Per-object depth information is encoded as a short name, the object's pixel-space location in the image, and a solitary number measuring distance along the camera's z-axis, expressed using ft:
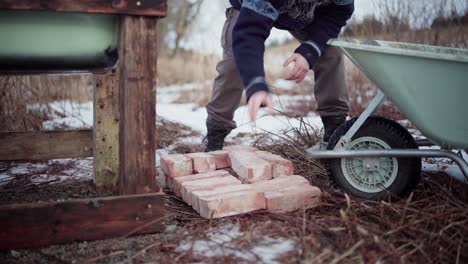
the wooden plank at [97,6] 4.62
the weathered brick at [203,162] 7.55
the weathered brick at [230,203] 5.90
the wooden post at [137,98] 5.17
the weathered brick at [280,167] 7.21
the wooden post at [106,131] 7.01
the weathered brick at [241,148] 8.25
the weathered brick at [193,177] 7.11
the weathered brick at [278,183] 6.50
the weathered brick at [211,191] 6.19
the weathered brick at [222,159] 7.89
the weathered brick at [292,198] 6.13
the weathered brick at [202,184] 6.59
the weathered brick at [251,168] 6.95
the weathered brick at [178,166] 7.45
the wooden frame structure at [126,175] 5.04
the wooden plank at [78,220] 5.07
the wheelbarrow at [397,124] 5.97
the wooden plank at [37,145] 7.95
